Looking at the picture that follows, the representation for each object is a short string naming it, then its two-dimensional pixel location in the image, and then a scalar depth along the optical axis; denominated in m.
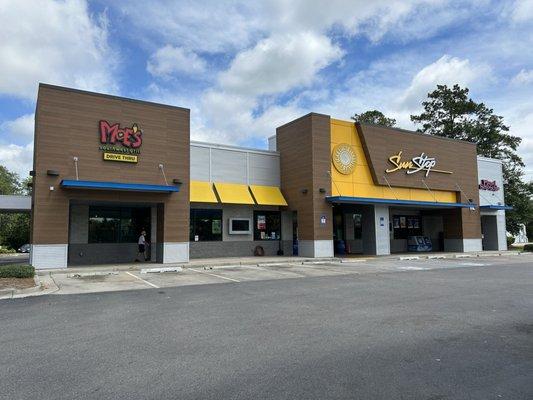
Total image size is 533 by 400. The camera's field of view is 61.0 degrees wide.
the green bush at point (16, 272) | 14.98
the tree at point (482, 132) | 45.62
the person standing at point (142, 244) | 23.20
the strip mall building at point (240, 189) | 20.72
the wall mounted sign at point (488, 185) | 38.00
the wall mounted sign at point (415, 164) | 30.91
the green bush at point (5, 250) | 45.74
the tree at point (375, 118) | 51.59
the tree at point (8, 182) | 62.71
